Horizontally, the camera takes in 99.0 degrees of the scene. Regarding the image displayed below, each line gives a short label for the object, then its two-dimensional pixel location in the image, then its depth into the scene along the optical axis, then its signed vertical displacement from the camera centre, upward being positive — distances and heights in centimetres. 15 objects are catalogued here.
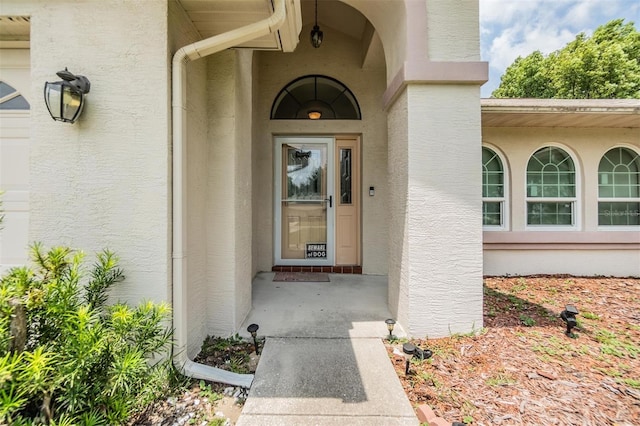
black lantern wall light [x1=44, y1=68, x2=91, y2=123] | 204 +93
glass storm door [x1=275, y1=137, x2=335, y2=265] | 534 +26
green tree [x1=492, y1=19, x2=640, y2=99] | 1292 +777
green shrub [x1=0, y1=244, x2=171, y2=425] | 136 -74
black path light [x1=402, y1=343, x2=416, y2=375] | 229 -114
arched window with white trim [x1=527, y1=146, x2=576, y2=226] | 503 +62
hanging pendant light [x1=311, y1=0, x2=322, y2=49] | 433 +288
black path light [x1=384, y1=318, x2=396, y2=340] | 281 -112
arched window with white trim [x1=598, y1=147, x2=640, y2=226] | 502 +50
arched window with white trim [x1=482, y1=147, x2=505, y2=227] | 502 +53
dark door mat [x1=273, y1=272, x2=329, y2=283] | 465 -105
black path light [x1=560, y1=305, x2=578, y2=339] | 280 -106
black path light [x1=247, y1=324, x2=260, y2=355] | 262 -110
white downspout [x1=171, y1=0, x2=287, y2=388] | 226 +8
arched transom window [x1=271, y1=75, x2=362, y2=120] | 520 +224
